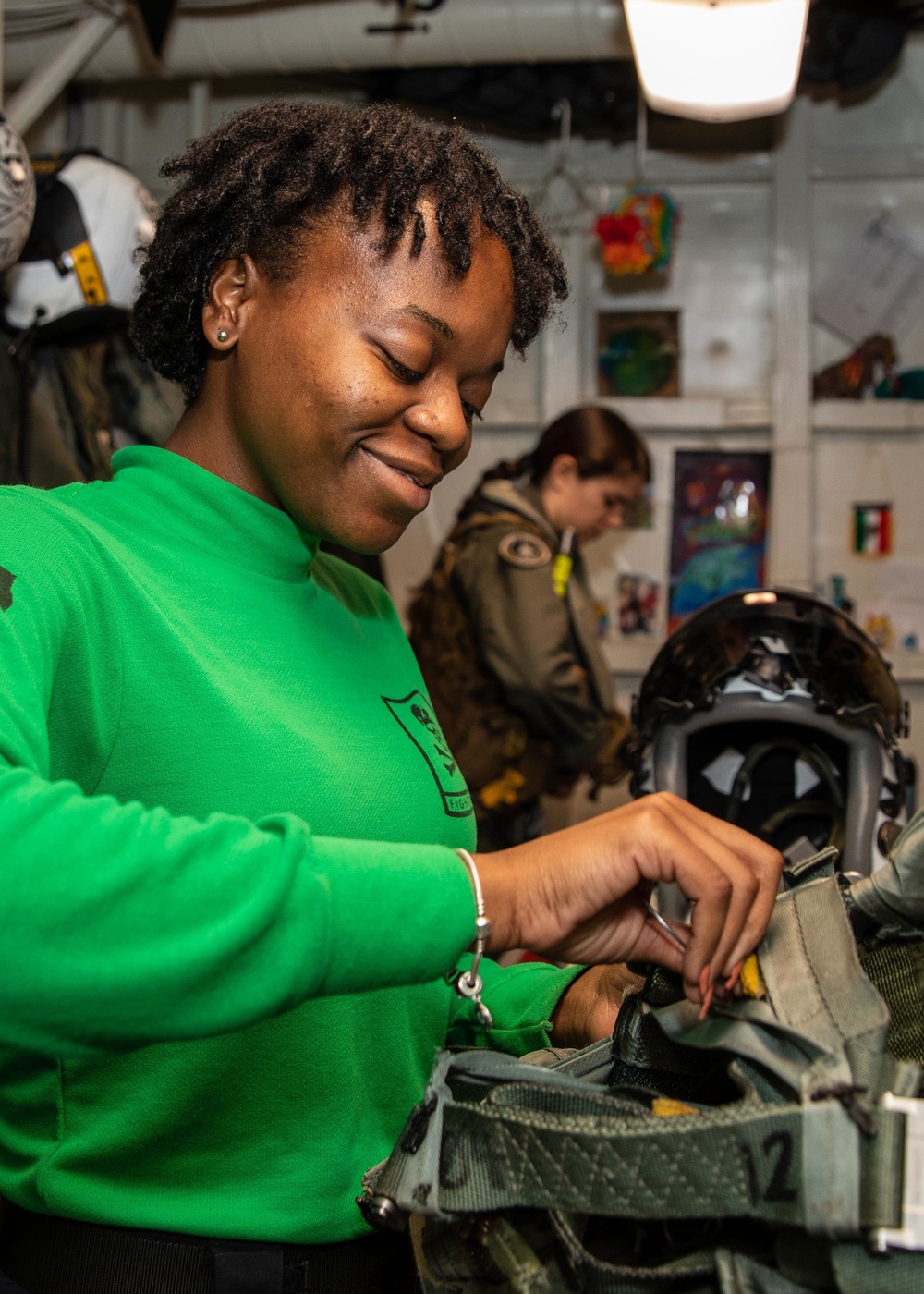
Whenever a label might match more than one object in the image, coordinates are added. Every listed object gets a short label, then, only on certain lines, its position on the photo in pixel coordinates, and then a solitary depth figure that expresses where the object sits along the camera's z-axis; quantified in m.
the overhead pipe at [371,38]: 3.44
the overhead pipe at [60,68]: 3.38
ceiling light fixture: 3.03
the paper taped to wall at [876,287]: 4.23
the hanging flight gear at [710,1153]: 0.61
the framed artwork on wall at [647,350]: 4.39
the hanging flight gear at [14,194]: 2.32
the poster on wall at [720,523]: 4.36
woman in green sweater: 0.69
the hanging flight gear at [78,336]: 2.65
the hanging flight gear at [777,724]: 1.63
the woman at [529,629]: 3.12
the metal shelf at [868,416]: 4.16
